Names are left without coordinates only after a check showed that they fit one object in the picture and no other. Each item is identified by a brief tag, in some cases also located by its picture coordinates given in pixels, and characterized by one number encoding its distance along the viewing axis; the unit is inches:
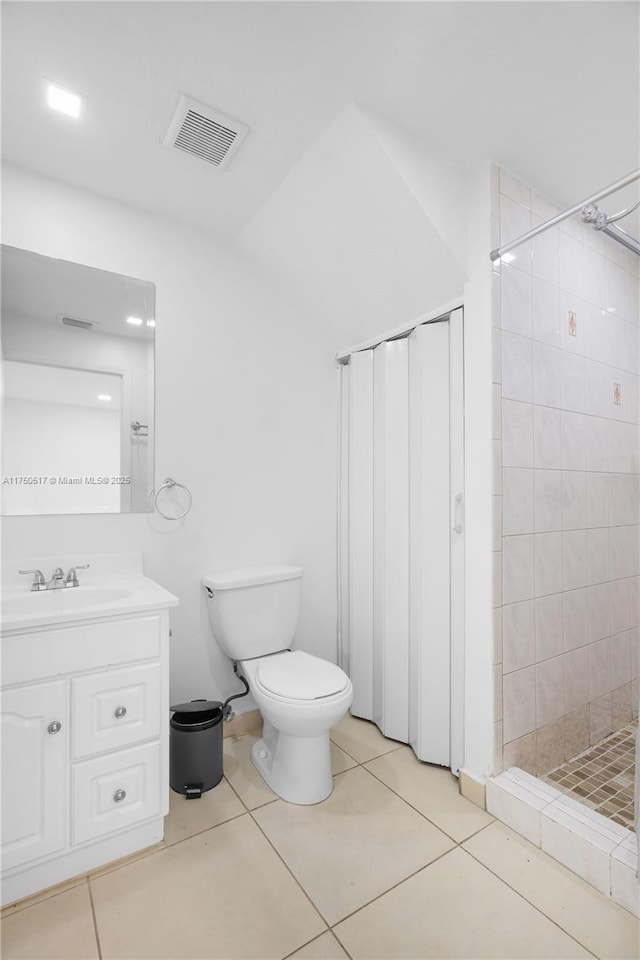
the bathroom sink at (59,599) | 61.0
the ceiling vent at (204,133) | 59.8
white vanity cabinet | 51.4
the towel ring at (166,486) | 78.8
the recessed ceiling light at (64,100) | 56.7
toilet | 66.7
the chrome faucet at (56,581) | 67.3
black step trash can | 70.1
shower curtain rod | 50.1
